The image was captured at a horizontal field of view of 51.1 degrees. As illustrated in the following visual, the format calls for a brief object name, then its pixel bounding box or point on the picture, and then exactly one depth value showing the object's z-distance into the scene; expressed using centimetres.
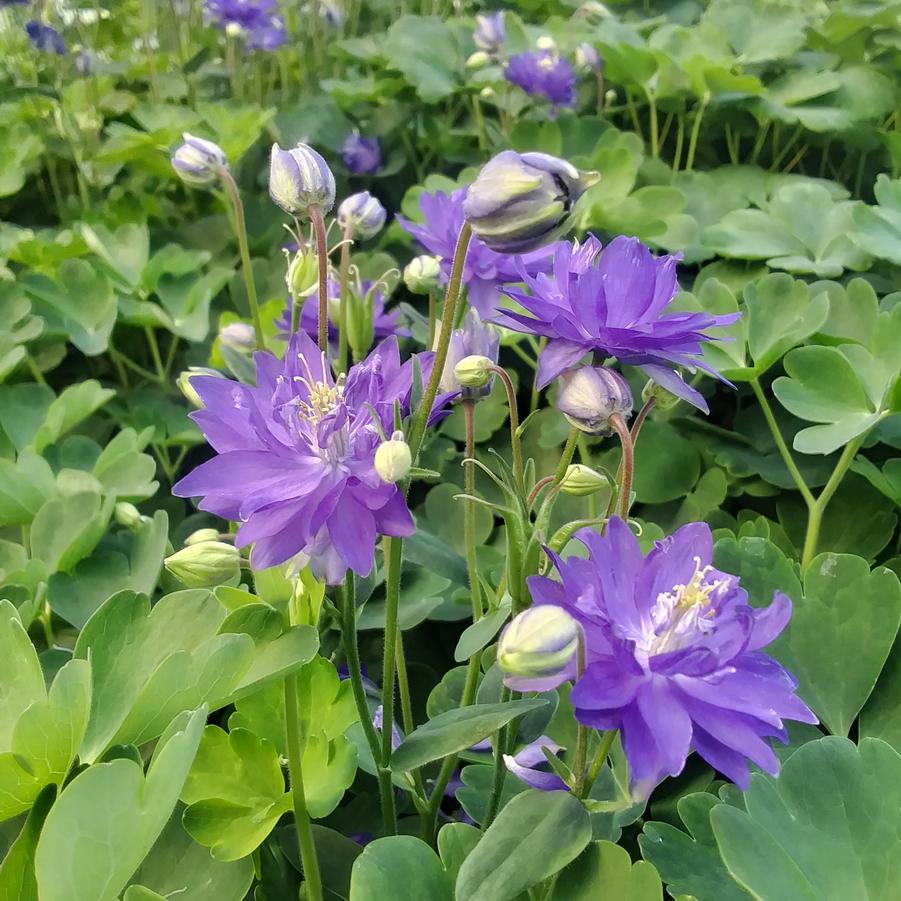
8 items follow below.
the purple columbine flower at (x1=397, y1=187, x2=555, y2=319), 31
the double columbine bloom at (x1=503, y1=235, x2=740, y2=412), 22
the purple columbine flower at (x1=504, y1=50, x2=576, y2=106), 57
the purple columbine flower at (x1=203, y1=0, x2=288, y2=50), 70
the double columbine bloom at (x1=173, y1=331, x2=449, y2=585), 21
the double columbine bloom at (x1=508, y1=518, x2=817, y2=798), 18
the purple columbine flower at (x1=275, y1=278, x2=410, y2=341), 34
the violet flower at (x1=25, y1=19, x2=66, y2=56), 69
